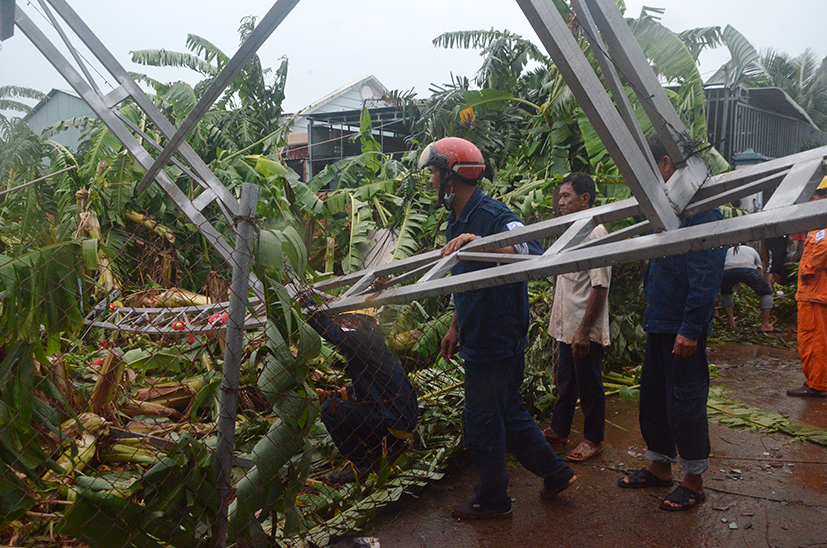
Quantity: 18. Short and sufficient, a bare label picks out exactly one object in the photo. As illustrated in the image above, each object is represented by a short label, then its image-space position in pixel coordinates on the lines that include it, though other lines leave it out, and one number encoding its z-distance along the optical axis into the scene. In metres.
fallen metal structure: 1.91
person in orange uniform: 5.35
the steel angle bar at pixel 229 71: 2.41
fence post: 2.24
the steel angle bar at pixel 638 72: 2.17
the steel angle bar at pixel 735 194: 2.34
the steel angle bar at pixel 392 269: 3.34
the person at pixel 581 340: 4.02
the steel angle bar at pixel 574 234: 2.41
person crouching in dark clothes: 3.67
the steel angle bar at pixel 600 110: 1.85
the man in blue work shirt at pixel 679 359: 3.13
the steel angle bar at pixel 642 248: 1.78
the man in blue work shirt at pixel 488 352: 3.17
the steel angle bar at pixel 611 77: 2.06
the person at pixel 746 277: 8.06
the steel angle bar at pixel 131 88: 3.24
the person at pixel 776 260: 10.00
